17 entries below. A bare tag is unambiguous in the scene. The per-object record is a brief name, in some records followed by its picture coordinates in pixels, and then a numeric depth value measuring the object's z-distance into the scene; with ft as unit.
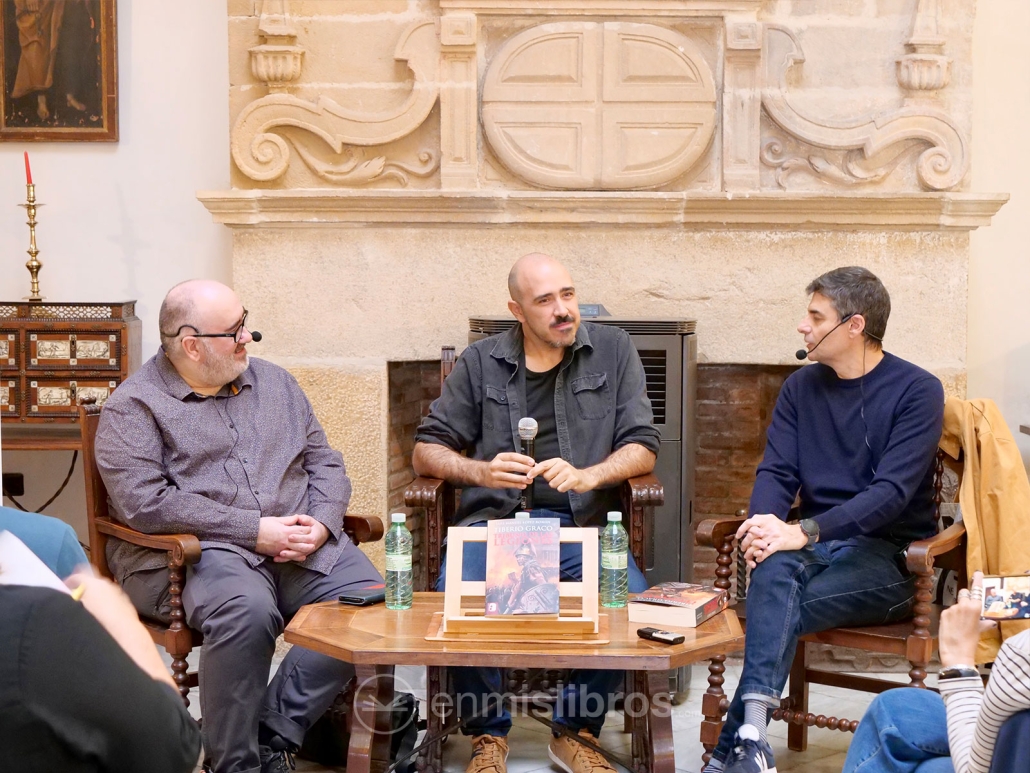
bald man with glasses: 9.77
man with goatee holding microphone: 11.12
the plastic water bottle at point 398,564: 9.50
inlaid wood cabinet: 13.67
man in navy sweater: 10.00
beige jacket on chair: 10.37
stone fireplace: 13.48
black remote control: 8.56
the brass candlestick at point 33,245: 13.99
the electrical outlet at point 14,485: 15.16
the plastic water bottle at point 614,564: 9.41
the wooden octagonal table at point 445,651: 8.36
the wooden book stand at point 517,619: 8.66
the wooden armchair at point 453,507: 10.82
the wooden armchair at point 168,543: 9.95
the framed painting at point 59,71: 14.47
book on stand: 8.70
